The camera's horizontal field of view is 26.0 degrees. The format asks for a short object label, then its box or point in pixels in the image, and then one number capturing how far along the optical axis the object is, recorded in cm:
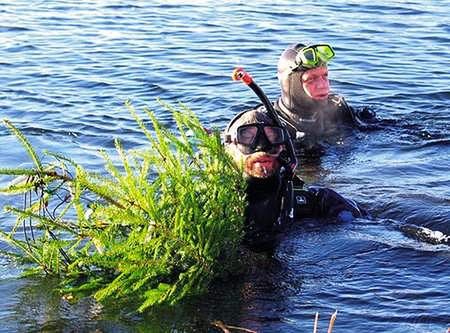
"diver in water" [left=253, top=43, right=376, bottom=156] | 945
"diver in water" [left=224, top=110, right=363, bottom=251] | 625
